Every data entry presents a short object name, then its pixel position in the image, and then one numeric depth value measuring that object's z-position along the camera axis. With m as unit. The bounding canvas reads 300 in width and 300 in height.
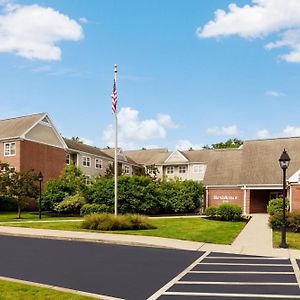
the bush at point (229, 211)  29.77
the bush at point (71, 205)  35.28
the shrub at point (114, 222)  21.27
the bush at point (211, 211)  30.74
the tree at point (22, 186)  31.62
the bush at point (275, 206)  33.38
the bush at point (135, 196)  35.38
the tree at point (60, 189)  36.91
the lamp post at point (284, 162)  16.97
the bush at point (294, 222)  21.02
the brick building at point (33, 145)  42.53
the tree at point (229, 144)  83.94
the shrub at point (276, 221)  22.01
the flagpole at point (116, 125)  26.11
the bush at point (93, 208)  33.16
